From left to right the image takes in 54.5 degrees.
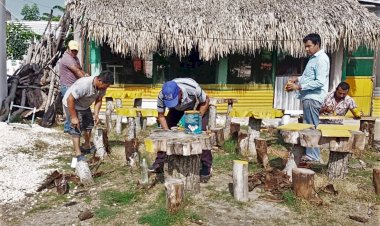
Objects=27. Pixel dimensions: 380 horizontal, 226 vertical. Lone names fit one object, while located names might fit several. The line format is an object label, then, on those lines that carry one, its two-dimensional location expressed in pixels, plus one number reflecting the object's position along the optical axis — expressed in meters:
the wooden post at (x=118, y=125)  7.73
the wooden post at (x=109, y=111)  8.12
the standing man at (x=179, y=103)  4.19
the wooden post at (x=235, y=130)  7.09
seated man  6.46
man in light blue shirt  5.15
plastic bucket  4.20
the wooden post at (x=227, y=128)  7.42
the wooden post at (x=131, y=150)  5.53
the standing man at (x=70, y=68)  6.71
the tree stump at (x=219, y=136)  6.71
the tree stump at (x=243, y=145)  6.32
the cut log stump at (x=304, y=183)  4.07
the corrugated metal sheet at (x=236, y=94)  9.83
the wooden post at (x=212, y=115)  7.50
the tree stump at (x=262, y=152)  5.53
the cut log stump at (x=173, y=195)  3.75
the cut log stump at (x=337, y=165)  4.91
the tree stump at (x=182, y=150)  3.95
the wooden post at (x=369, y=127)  7.09
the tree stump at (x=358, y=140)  4.64
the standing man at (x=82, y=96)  4.69
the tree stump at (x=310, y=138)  4.50
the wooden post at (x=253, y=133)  6.34
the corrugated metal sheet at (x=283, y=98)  10.21
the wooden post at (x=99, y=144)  5.86
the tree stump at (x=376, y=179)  4.40
